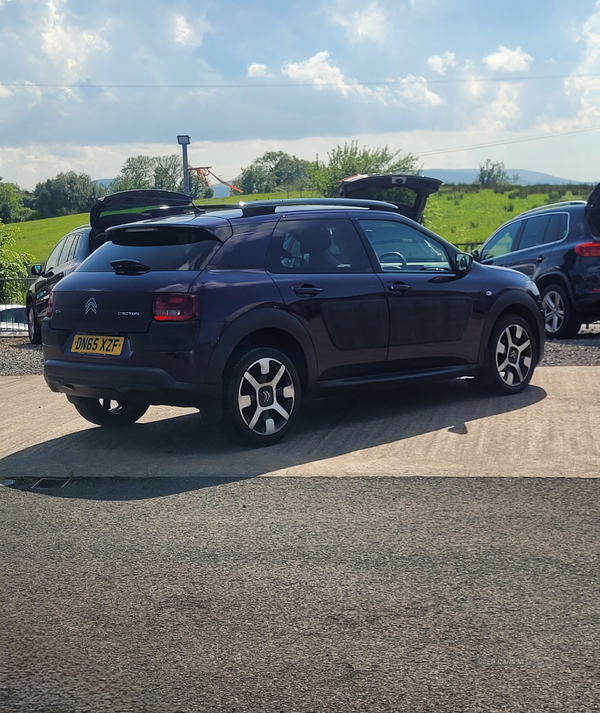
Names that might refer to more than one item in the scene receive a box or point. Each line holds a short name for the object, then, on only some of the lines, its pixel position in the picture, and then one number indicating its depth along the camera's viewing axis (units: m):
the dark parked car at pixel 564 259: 13.58
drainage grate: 6.07
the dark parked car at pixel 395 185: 13.47
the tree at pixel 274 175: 125.62
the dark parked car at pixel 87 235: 12.58
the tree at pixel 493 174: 139.38
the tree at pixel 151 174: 101.27
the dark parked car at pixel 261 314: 6.64
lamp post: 30.69
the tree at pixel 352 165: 87.75
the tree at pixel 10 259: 39.56
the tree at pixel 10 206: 128.88
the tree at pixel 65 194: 137.25
